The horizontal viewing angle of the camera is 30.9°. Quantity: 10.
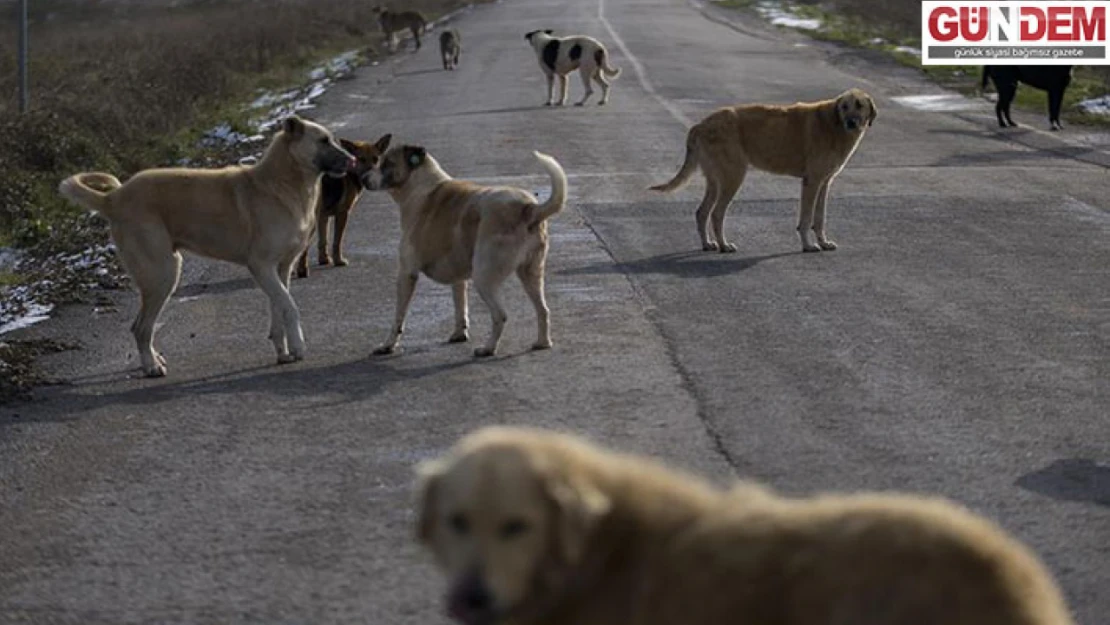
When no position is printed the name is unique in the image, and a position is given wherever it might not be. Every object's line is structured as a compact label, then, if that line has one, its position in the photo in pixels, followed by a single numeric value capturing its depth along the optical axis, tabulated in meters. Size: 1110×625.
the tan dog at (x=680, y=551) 3.93
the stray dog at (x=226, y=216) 11.76
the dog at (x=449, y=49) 39.72
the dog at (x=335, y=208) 15.31
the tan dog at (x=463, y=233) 11.66
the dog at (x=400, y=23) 46.78
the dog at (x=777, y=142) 16.27
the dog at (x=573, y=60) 30.12
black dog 26.41
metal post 21.86
